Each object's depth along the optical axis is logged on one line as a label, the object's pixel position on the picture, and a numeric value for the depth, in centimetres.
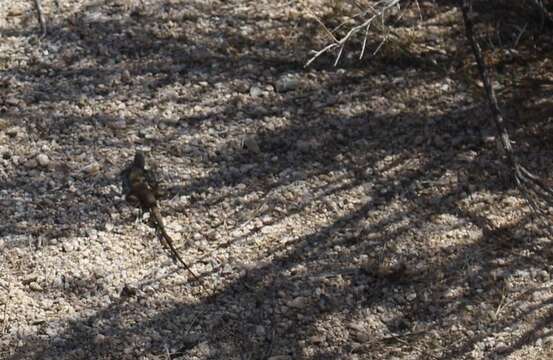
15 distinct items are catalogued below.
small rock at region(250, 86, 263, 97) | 803
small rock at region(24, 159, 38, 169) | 739
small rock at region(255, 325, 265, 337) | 673
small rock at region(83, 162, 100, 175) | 739
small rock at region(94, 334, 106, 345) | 657
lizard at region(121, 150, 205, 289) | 721
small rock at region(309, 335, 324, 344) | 673
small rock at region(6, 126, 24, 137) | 755
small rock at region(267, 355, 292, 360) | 662
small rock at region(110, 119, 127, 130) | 767
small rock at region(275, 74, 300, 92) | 810
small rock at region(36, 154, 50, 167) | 740
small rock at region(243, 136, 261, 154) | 770
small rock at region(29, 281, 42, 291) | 678
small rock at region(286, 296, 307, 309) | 689
